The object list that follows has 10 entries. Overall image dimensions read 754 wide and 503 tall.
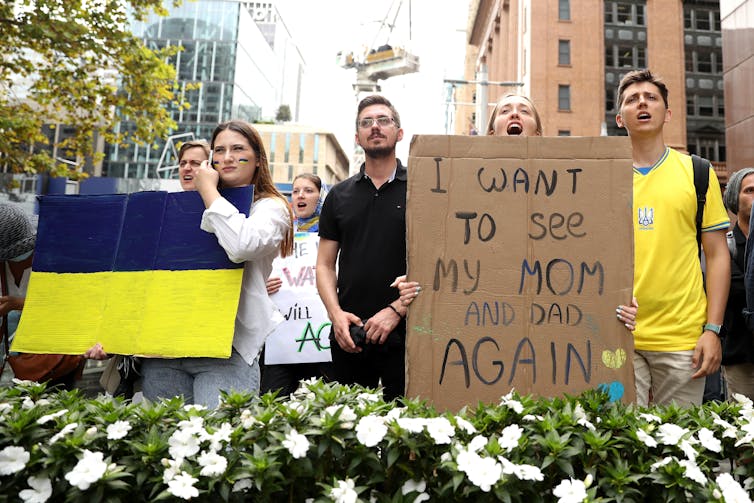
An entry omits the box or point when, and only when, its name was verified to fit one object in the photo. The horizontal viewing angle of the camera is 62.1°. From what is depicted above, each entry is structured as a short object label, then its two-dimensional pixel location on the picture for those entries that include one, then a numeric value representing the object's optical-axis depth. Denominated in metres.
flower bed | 1.58
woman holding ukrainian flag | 2.43
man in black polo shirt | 2.78
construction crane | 98.94
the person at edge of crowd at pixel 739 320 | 3.36
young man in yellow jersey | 2.68
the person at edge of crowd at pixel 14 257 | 3.16
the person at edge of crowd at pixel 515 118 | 2.91
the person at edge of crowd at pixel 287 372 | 4.27
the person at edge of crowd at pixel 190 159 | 3.64
